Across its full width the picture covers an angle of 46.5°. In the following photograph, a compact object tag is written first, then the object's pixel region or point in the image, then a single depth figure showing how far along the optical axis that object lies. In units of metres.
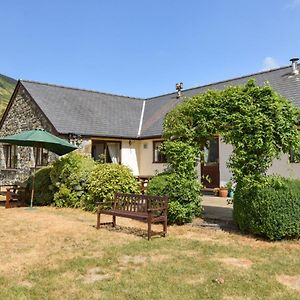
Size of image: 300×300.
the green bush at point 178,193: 9.88
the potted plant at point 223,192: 16.98
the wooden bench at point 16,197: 14.15
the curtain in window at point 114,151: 21.81
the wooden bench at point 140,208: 8.57
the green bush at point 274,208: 8.00
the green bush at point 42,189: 14.97
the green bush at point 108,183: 12.66
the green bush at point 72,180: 13.83
